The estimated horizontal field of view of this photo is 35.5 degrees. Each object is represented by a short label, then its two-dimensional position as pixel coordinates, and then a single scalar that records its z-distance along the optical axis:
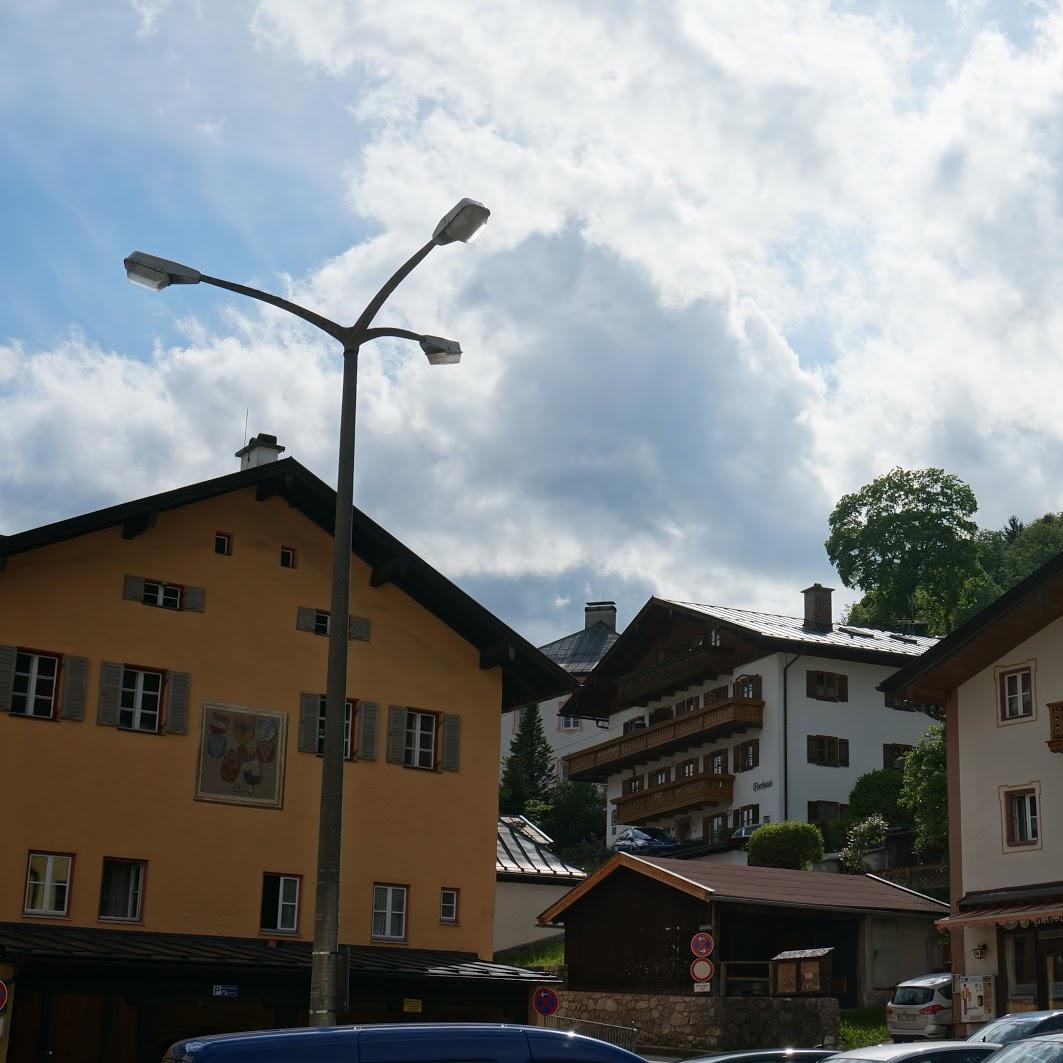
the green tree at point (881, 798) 58.97
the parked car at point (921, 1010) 35.91
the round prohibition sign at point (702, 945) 26.64
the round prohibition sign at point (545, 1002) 25.20
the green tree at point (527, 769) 84.38
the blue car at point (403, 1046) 9.91
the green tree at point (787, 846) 53.06
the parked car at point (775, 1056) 18.69
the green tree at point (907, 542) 85.00
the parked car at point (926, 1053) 15.78
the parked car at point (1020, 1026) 24.28
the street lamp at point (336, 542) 15.60
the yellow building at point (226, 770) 26.20
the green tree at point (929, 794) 50.19
